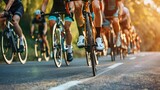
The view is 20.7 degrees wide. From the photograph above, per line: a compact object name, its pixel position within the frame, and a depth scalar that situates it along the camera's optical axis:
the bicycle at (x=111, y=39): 13.77
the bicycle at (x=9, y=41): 10.64
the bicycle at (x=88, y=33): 6.87
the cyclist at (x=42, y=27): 16.31
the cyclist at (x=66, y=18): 8.96
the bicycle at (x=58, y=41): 8.95
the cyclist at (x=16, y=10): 10.31
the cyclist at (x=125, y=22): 16.67
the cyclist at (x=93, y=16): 8.37
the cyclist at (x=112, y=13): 13.53
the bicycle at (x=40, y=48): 16.34
